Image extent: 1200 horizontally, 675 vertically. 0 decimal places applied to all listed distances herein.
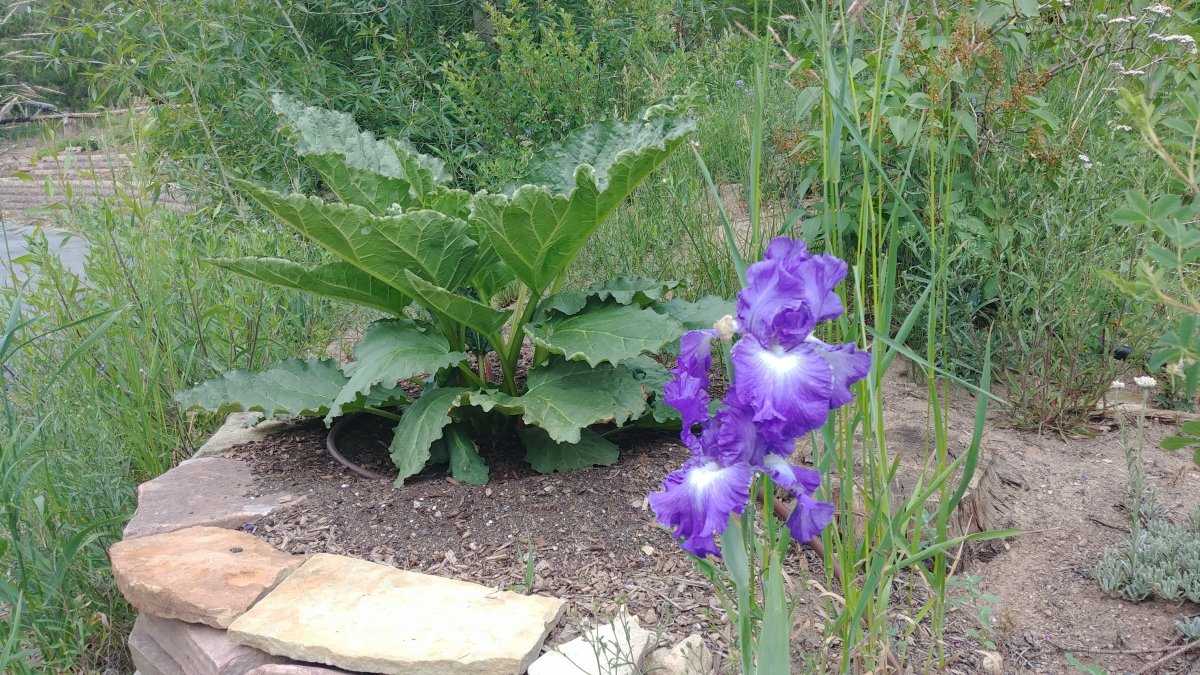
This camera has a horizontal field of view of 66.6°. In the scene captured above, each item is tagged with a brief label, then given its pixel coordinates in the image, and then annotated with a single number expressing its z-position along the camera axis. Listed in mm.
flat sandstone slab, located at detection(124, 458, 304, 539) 2395
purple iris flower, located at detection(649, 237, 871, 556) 1097
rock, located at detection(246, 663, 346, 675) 1874
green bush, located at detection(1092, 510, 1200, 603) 2053
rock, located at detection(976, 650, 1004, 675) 1677
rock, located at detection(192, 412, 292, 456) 2832
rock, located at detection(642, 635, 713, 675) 1777
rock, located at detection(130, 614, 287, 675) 1970
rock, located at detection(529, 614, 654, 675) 1751
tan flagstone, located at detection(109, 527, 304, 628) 2057
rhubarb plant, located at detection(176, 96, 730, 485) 2238
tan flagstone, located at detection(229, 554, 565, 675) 1819
